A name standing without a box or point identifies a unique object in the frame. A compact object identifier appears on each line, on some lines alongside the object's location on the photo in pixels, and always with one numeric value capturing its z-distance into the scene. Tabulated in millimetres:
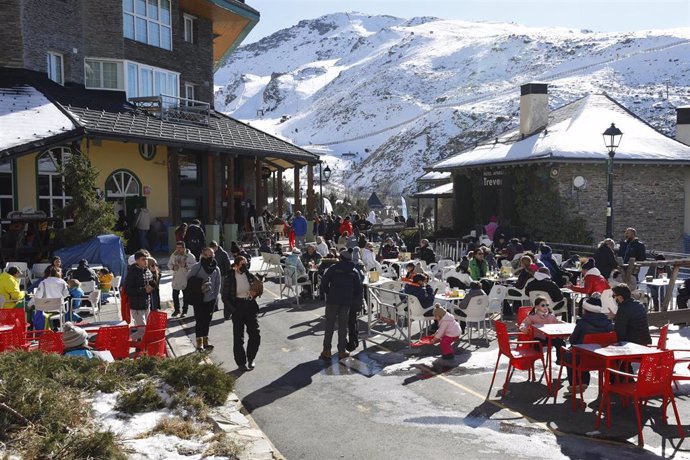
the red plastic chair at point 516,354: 8898
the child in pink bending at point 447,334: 10836
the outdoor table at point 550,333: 9070
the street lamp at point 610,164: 17594
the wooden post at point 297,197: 29431
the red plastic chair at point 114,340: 9109
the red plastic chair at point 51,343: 8695
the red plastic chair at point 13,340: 8984
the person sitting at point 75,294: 12895
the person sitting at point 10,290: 11820
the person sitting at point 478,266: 15569
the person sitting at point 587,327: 8641
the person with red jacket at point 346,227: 24625
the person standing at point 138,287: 11195
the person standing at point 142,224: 22656
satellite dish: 24938
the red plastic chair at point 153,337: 9492
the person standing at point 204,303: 11219
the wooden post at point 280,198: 30906
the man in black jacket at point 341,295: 11016
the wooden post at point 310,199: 30141
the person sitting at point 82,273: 14281
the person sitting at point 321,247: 18544
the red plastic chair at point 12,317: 9938
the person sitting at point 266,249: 19094
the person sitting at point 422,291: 11984
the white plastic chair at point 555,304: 12211
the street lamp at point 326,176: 35875
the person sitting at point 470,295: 11789
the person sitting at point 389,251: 20078
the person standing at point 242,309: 10398
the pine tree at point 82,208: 17562
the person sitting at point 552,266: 15080
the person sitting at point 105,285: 14852
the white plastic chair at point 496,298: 12727
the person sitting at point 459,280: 14188
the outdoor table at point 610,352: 7762
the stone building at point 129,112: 20938
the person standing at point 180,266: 13570
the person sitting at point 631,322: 8602
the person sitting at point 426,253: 17703
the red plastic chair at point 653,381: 7395
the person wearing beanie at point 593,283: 13008
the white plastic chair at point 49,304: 11617
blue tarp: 16344
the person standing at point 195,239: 16322
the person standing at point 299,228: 25359
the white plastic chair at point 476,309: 11742
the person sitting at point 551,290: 12242
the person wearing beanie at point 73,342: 8516
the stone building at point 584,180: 25203
